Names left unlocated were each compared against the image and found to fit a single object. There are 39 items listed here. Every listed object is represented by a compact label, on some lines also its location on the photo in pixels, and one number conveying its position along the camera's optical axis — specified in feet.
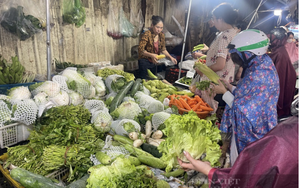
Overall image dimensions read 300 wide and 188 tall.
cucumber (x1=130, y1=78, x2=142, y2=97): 14.28
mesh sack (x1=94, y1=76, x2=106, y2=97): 14.24
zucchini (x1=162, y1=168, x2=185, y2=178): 7.82
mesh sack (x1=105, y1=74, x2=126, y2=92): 14.48
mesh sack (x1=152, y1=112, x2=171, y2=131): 11.07
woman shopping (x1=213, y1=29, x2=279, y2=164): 8.41
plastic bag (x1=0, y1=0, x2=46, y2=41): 15.64
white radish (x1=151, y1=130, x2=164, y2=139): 10.11
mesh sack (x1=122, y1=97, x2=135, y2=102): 13.33
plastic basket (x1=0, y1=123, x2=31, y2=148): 9.45
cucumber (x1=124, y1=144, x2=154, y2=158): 8.90
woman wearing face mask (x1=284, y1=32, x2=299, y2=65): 25.25
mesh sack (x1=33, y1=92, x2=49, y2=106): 10.67
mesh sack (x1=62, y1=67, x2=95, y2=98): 12.83
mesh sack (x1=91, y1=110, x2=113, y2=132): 10.74
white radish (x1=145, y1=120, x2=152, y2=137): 10.54
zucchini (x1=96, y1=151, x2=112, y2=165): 8.15
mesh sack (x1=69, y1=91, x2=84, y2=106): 12.30
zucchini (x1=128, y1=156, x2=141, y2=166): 8.30
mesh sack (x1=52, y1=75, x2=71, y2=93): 12.20
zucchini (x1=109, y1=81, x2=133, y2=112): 12.67
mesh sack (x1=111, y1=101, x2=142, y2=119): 11.76
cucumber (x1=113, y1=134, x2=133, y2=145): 9.58
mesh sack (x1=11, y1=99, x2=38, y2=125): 9.64
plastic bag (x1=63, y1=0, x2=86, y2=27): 19.77
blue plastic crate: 11.96
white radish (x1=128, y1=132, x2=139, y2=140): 9.67
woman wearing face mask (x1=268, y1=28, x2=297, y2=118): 17.20
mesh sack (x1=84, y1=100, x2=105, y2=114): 12.17
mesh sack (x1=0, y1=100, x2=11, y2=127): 9.43
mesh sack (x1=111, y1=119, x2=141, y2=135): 10.27
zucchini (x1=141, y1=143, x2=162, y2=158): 8.99
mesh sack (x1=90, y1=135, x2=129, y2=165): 8.70
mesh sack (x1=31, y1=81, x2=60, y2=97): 11.40
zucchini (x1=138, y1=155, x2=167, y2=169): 8.42
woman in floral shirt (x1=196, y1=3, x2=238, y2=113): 12.85
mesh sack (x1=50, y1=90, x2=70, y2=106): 11.40
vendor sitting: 19.88
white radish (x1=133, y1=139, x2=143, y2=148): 9.27
